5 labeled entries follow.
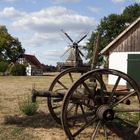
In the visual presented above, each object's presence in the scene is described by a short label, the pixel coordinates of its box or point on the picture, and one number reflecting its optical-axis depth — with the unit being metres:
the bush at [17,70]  41.86
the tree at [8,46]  52.68
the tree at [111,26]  41.94
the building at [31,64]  50.04
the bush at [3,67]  43.41
